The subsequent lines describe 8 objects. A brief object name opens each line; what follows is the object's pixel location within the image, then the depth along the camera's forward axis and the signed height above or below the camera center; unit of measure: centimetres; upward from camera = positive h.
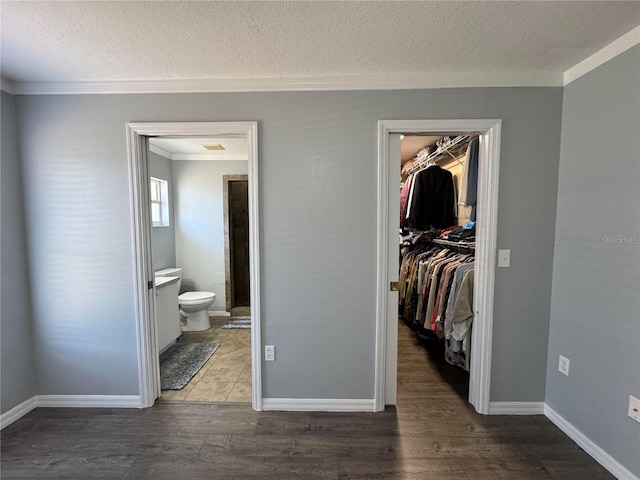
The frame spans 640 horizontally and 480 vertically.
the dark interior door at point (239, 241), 400 -26
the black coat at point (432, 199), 297 +29
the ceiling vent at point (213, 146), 337 +100
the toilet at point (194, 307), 336 -105
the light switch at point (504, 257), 186 -22
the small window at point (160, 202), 365 +30
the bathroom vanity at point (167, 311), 279 -96
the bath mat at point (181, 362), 234 -138
